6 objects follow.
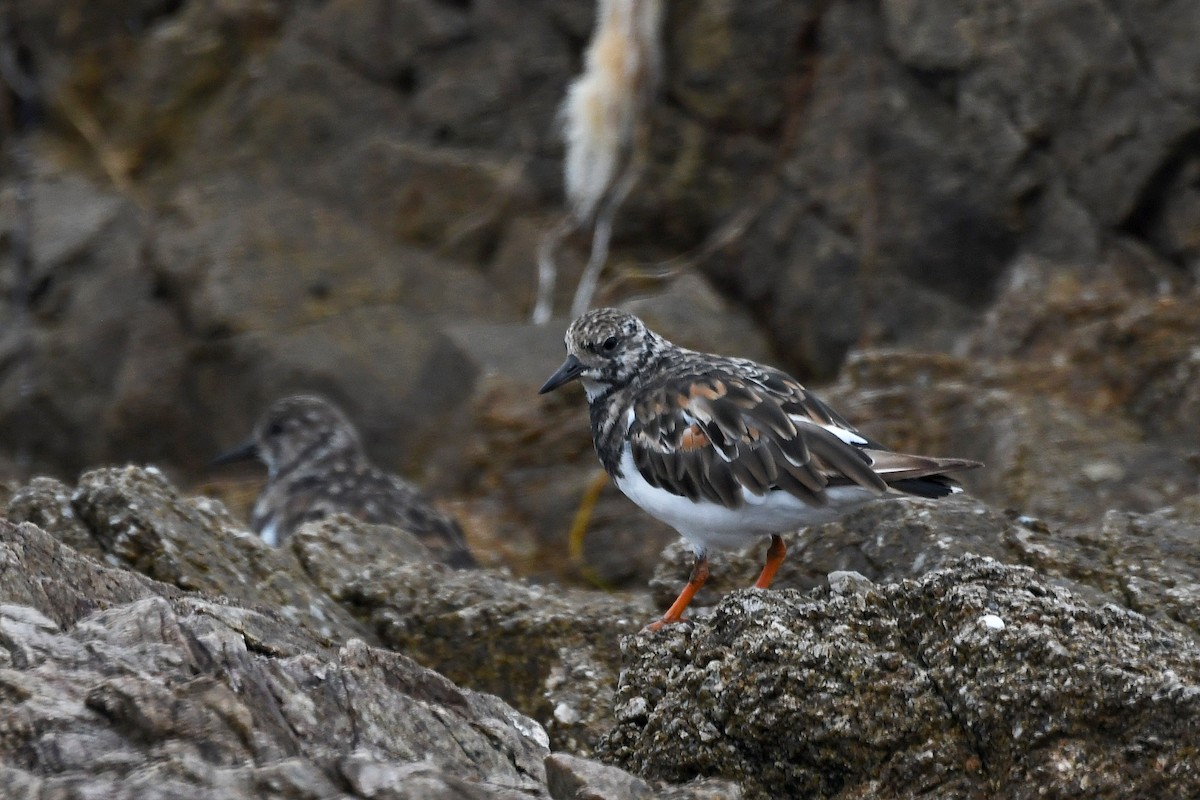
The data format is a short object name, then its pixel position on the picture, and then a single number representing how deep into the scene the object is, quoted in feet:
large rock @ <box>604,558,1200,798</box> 26.07
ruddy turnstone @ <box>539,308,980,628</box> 37.99
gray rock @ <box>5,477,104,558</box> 37.50
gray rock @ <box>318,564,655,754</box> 38.17
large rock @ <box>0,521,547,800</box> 22.07
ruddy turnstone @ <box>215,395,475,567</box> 56.03
